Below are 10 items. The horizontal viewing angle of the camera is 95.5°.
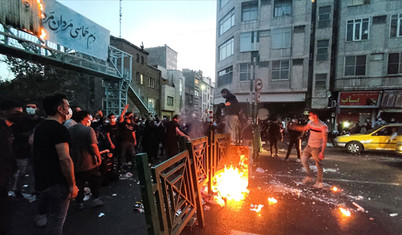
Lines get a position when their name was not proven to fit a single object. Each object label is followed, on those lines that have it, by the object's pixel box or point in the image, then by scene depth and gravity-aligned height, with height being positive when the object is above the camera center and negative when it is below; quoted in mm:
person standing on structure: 6480 -269
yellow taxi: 9469 -1507
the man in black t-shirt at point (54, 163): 2285 -727
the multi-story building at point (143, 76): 23234 +4966
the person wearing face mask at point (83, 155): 3658 -975
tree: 11227 +1607
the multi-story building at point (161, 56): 42125 +12228
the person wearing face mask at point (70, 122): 4219 -367
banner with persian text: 9070 +4390
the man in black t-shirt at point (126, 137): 6270 -1014
